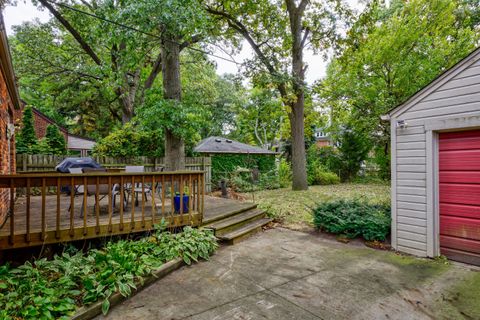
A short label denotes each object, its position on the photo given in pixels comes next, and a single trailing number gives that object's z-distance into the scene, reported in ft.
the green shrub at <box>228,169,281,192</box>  37.85
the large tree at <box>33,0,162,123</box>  18.86
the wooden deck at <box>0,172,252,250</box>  10.44
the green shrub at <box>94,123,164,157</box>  29.40
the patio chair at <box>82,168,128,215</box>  15.08
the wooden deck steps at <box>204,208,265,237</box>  16.10
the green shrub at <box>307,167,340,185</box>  47.85
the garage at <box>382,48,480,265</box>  12.58
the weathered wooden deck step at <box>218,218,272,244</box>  15.67
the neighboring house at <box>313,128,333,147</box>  110.28
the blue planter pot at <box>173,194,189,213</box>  15.35
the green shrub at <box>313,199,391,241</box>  16.20
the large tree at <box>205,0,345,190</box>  32.30
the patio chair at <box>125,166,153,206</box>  19.47
